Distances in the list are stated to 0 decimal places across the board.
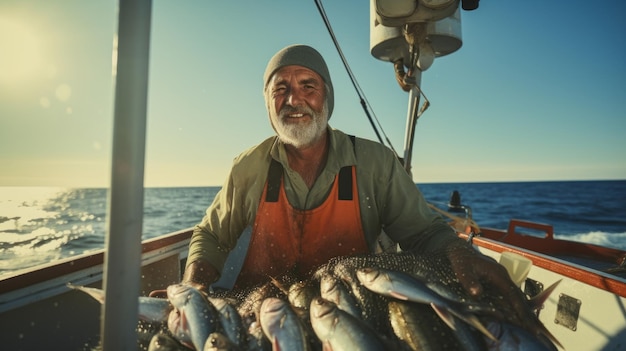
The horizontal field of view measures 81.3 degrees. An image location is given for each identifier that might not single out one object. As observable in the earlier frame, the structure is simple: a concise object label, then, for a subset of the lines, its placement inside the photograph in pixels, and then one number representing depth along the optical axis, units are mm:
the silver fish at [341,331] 493
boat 287
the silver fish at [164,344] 540
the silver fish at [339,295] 583
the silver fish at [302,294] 621
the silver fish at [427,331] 527
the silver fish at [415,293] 543
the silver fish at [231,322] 541
